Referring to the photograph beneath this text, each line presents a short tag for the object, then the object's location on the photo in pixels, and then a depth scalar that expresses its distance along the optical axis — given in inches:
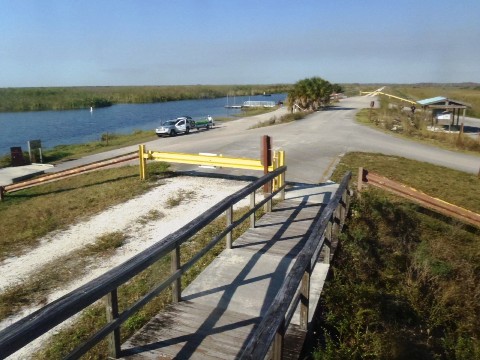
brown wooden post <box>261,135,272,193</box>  387.9
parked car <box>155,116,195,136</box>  1160.8
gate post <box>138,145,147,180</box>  504.2
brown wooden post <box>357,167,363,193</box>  396.5
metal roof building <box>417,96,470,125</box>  1277.9
